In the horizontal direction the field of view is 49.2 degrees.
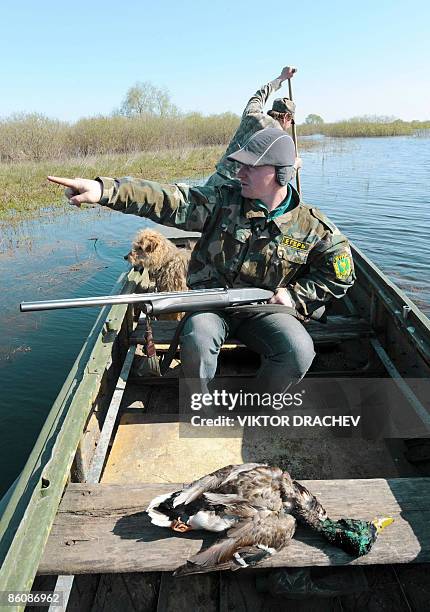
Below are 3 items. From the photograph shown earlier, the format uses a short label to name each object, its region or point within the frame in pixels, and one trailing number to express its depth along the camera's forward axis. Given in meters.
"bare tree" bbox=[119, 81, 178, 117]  47.78
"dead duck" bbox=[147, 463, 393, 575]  1.87
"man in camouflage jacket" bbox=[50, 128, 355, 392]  2.99
